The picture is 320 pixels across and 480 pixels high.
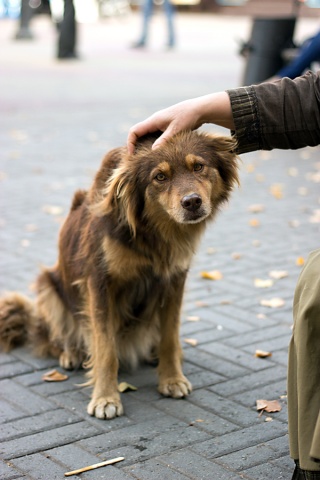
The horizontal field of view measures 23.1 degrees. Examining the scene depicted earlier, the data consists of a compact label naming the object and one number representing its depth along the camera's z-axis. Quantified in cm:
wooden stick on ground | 311
